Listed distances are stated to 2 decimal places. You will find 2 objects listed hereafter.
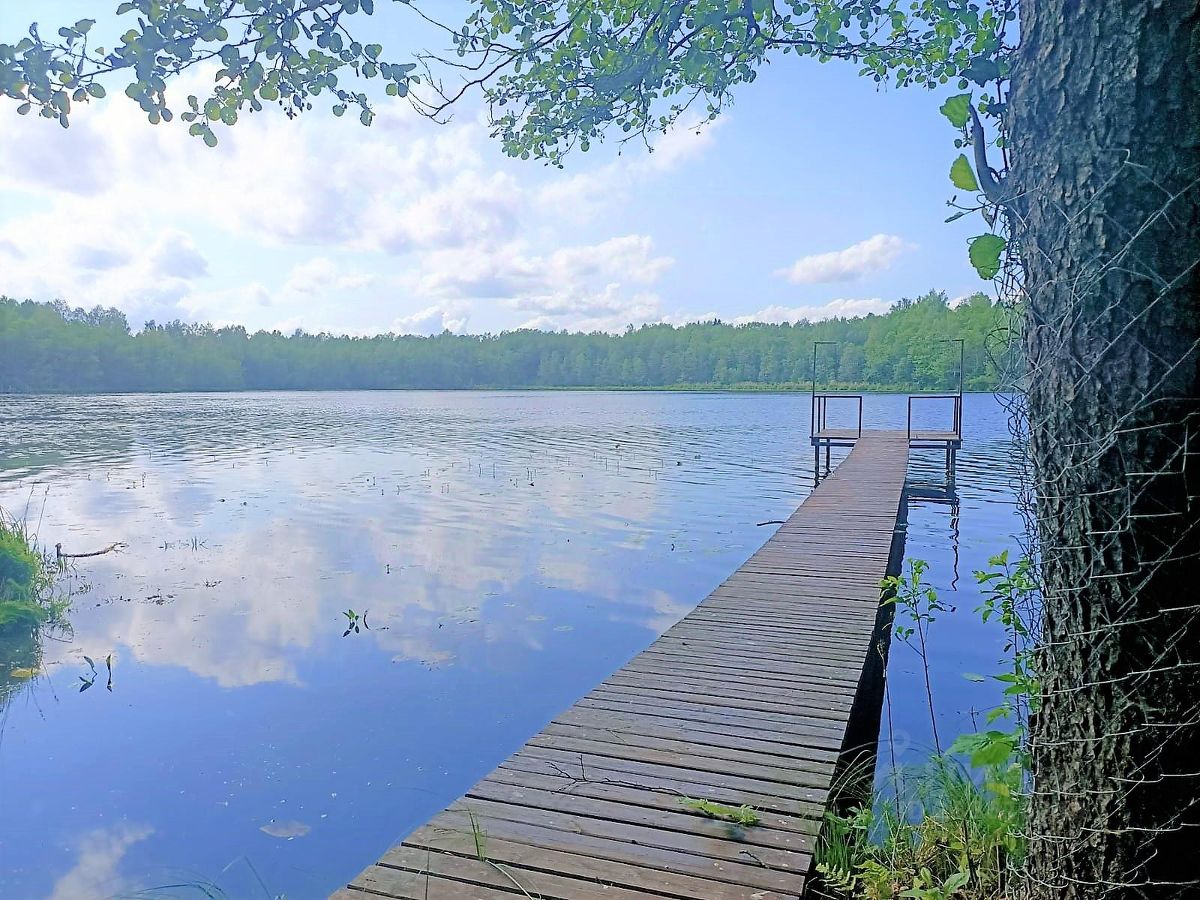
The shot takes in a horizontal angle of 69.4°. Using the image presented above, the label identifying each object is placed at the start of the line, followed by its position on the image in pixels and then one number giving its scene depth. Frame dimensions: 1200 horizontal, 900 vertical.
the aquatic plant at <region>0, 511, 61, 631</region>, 8.60
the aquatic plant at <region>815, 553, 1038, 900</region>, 2.62
